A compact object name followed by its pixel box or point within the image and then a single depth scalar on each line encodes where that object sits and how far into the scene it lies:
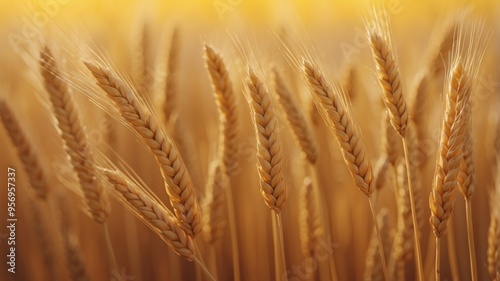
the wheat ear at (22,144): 0.70
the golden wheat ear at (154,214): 0.63
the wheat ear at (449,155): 0.64
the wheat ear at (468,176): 0.67
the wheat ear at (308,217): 0.74
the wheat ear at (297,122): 0.70
